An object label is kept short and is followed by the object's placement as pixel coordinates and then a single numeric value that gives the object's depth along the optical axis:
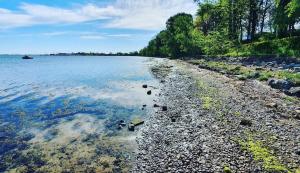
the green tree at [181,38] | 72.19
